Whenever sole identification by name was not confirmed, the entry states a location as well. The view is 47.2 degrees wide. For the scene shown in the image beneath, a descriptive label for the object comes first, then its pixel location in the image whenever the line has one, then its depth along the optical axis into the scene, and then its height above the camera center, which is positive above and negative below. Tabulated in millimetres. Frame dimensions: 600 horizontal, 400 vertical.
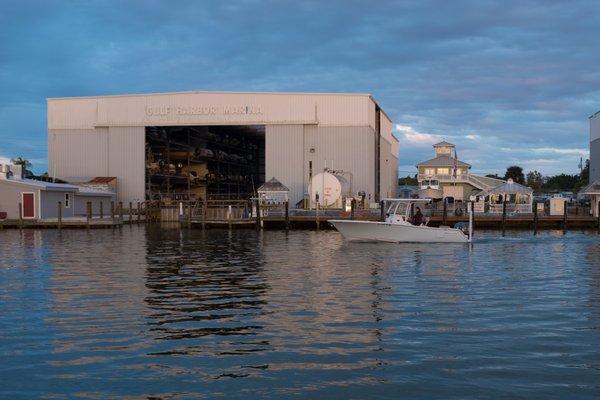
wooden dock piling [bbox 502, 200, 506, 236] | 54834 -1123
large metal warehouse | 67000 +7356
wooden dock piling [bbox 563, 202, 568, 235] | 55312 -1313
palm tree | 117400 +7784
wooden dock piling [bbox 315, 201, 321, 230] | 56844 -1291
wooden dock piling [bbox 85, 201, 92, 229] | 56081 -858
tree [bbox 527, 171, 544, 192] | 154750 +5604
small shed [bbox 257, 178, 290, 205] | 64375 +1113
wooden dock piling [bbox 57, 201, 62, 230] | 55262 -1074
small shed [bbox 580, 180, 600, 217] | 62306 +766
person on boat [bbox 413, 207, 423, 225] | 41503 -909
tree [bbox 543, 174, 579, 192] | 159050 +4862
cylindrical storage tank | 62250 +1402
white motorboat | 39219 -1573
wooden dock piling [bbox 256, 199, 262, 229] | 57906 -1119
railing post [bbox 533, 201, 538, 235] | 53888 -1446
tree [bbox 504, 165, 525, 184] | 156225 +7092
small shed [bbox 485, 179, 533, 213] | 63969 +602
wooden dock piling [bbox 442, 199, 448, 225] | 55147 -1058
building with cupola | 87750 +3434
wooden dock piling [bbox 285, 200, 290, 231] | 56147 -1141
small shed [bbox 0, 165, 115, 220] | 59719 +863
